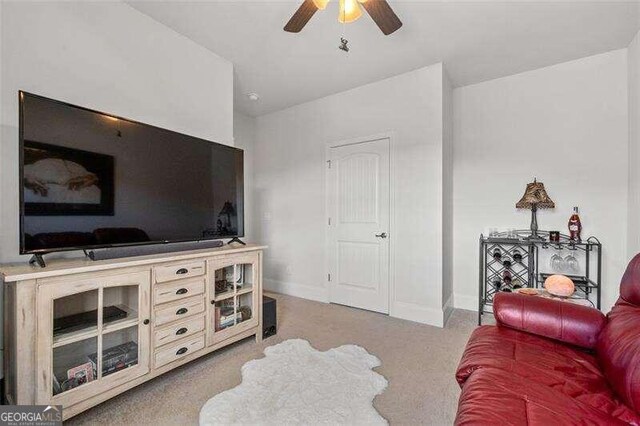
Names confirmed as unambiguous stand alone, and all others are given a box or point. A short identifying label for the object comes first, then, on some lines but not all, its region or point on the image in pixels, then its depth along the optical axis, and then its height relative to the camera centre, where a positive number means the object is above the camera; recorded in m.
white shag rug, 1.60 -1.11
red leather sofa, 0.99 -0.65
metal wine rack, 2.78 -0.54
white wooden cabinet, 1.38 -0.63
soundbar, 1.75 -0.25
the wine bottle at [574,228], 2.79 -0.15
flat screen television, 1.50 +0.19
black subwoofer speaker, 2.63 -0.95
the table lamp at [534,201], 2.90 +0.11
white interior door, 3.33 -0.15
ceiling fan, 1.69 +1.19
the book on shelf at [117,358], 1.63 -0.84
